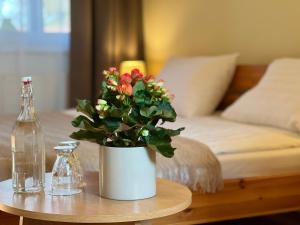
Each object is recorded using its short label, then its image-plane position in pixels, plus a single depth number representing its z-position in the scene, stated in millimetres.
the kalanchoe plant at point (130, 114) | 1585
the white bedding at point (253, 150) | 2502
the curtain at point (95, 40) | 4527
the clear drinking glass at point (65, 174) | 1694
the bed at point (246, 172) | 2393
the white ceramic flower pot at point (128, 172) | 1599
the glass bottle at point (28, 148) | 1736
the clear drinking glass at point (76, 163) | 1727
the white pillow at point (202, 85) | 3514
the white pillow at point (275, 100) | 2826
